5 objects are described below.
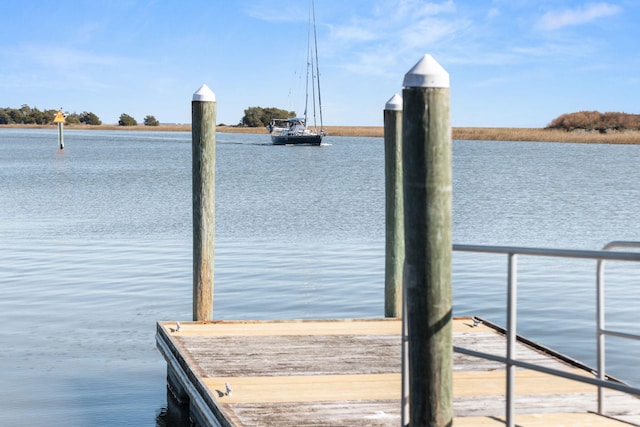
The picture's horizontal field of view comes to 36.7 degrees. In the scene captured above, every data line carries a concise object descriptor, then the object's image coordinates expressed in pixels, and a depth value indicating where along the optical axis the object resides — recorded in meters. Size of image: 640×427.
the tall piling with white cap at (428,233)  4.43
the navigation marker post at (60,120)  87.40
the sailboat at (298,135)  98.44
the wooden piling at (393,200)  9.70
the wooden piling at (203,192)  9.62
